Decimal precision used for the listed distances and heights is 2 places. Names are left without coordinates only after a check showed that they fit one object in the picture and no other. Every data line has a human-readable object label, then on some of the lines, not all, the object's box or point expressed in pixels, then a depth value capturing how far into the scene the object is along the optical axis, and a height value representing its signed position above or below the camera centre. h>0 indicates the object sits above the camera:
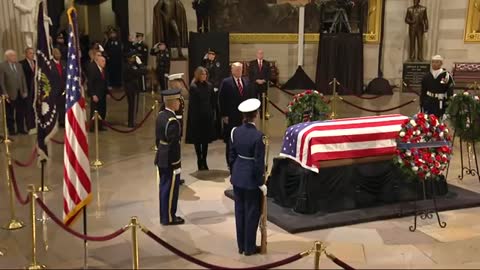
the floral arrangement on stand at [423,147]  6.96 -1.48
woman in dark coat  8.98 -1.42
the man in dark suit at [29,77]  12.13 -1.22
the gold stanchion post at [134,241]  5.14 -1.94
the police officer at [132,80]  12.48 -1.30
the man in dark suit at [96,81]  11.73 -1.24
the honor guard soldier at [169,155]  6.92 -1.58
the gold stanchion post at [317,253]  4.79 -1.87
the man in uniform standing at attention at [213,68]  12.85 -1.07
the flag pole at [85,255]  5.74 -2.35
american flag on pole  5.59 -1.16
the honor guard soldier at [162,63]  15.70 -1.16
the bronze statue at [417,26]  17.06 -0.12
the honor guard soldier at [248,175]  5.96 -1.56
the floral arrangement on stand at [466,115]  8.51 -1.33
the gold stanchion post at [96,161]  9.75 -2.36
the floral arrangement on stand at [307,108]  8.54 -1.27
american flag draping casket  7.31 -1.50
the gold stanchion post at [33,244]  5.77 -2.25
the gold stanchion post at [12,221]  7.01 -2.44
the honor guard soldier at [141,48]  15.88 -0.77
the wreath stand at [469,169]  8.52 -2.33
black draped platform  7.24 -2.24
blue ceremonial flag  6.82 -0.89
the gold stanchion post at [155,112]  14.35 -2.31
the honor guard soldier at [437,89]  10.64 -1.21
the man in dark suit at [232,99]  8.99 -1.19
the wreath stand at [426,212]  7.07 -2.37
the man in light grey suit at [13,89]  11.79 -1.42
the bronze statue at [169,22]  16.58 -0.07
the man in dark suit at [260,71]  13.79 -1.18
